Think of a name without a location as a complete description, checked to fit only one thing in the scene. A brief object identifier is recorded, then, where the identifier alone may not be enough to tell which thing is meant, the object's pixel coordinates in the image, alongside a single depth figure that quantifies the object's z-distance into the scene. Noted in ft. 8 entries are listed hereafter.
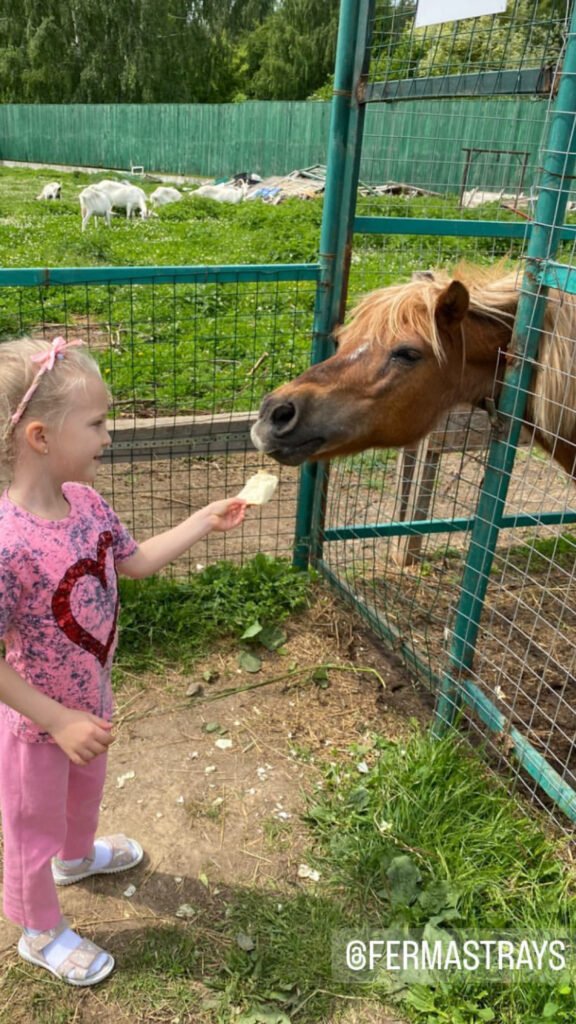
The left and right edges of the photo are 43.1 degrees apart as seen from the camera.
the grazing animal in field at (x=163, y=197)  64.90
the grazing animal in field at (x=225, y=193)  69.36
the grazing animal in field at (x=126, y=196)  52.84
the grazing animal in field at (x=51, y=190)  63.67
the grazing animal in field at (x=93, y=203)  48.78
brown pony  7.94
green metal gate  7.23
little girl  5.53
